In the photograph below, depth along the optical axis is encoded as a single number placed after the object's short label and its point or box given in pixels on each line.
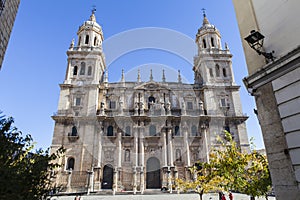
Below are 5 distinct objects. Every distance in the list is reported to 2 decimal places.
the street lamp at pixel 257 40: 4.96
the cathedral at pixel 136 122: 24.45
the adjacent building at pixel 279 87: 4.26
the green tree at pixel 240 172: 8.48
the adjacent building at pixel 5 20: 5.65
